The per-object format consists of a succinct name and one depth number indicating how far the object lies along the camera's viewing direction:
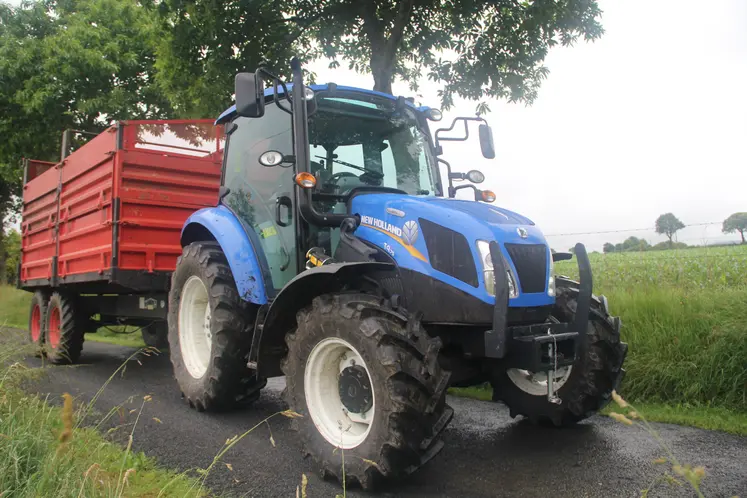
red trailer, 6.13
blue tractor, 3.10
